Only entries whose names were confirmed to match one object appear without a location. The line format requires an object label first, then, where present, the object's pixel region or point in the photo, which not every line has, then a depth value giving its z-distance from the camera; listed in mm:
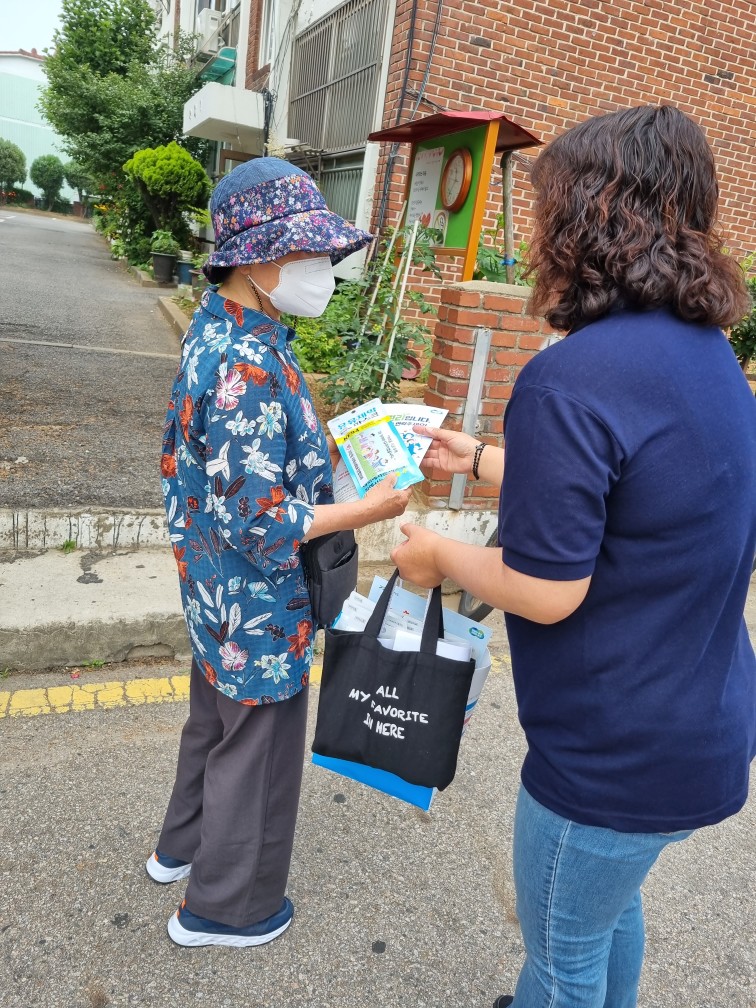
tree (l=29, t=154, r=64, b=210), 51656
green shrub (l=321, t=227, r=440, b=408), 4629
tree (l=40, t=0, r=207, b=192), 17812
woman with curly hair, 1140
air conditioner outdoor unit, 17438
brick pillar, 4078
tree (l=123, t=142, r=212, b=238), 14789
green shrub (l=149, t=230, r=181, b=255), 14594
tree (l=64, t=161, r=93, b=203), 47612
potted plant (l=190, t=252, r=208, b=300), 12142
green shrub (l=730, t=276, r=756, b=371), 6387
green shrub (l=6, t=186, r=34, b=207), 49094
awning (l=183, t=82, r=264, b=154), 12148
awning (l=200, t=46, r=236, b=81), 15828
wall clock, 4777
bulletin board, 4695
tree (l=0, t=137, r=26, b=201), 48219
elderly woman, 1646
